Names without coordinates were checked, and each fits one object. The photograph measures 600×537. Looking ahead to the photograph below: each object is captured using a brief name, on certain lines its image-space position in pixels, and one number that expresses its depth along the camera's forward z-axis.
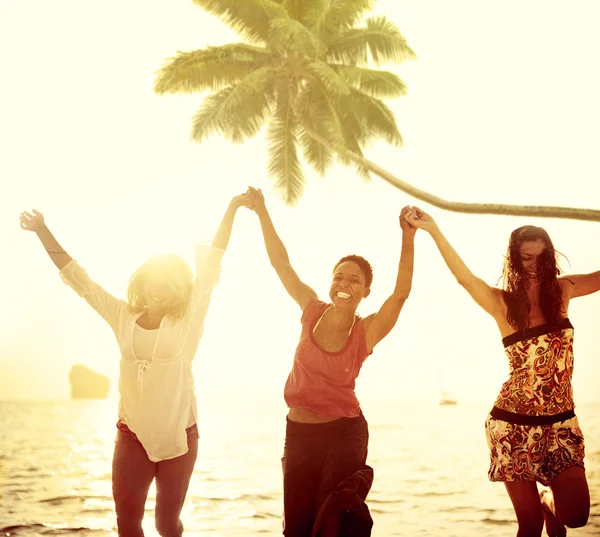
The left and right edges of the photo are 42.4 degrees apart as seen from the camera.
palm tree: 17.38
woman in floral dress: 4.88
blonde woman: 4.82
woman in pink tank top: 5.19
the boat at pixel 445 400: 139.25
